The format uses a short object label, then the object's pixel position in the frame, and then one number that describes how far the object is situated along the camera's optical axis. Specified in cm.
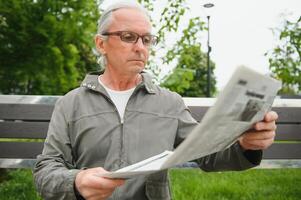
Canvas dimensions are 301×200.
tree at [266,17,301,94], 513
